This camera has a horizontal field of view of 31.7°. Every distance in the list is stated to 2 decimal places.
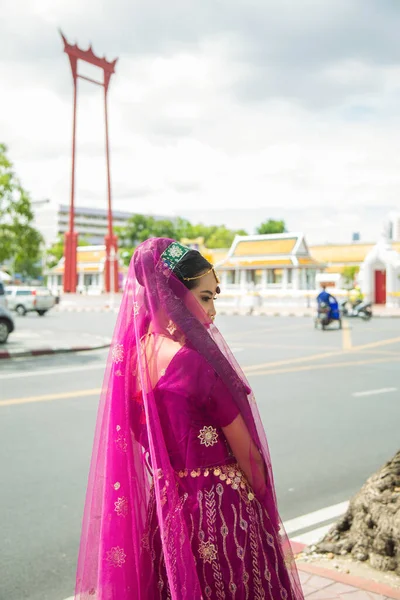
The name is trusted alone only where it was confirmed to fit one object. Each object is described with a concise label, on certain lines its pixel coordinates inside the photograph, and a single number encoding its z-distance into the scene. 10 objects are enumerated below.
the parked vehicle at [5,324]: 17.14
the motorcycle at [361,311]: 27.87
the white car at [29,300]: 35.91
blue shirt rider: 21.91
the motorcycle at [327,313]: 21.78
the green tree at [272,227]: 91.56
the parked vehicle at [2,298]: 17.89
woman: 2.02
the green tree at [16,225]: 17.44
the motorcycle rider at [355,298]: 29.99
